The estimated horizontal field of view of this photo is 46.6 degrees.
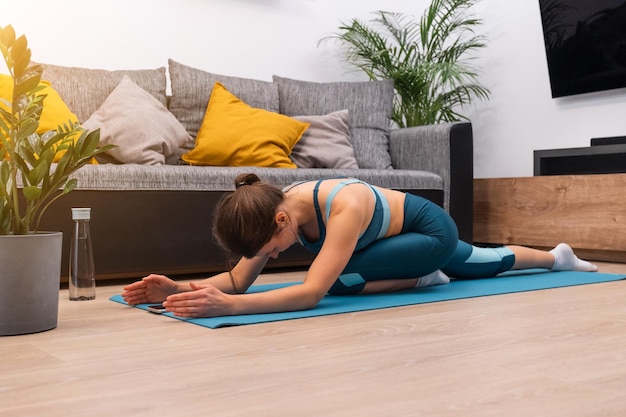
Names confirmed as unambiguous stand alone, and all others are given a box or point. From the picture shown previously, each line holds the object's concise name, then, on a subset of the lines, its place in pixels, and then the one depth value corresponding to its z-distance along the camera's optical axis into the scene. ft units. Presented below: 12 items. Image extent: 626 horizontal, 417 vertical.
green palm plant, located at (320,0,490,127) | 14.38
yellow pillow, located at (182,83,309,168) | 11.09
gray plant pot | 5.41
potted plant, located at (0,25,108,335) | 5.34
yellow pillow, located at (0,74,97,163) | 9.60
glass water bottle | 7.41
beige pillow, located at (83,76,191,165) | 10.11
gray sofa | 8.91
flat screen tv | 13.08
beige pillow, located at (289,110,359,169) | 11.98
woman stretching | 6.00
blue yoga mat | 6.13
